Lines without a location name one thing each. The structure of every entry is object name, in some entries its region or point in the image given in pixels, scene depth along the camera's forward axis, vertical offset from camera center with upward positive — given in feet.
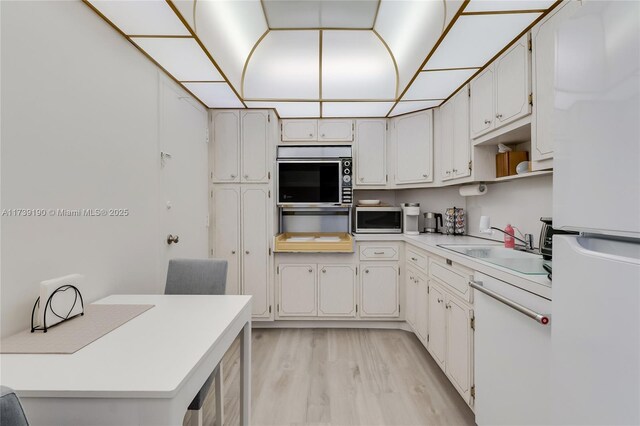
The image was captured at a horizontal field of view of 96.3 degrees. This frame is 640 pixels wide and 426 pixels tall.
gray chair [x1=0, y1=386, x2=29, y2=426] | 1.46 -1.02
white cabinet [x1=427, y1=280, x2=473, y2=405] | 5.52 -2.74
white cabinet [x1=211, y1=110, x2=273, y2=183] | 9.77 +2.12
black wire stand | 3.59 -1.26
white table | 2.37 -1.45
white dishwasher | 3.59 -2.06
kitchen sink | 4.64 -0.91
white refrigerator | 2.09 -0.04
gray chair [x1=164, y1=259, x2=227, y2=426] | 5.69 -1.29
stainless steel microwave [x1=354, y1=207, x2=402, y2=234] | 10.17 -0.30
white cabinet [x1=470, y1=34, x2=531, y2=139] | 5.49 +2.59
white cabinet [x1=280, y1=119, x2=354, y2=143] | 10.63 +3.03
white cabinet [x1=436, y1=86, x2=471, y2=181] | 7.75 +2.17
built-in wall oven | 10.07 +1.09
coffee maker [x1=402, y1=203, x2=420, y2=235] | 9.78 -0.26
